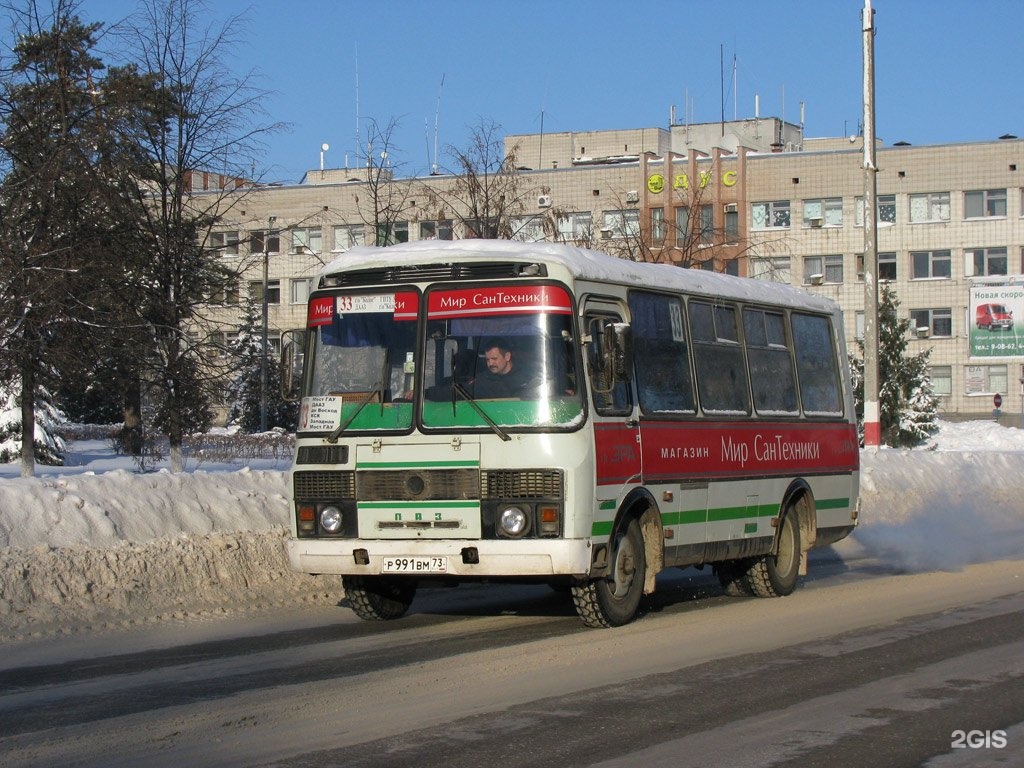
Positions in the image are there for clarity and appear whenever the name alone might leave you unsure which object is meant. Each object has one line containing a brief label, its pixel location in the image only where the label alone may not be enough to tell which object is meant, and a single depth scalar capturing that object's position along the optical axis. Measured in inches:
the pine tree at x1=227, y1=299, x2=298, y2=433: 842.2
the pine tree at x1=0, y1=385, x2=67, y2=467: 1321.9
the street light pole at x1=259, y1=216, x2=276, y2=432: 944.9
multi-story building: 2728.8
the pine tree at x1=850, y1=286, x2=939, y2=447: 2079.2
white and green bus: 436.1
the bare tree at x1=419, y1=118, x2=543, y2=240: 1130.7
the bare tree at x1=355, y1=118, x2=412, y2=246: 1026.7
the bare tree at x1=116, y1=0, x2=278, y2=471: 786.2
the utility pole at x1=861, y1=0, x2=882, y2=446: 1087.0
